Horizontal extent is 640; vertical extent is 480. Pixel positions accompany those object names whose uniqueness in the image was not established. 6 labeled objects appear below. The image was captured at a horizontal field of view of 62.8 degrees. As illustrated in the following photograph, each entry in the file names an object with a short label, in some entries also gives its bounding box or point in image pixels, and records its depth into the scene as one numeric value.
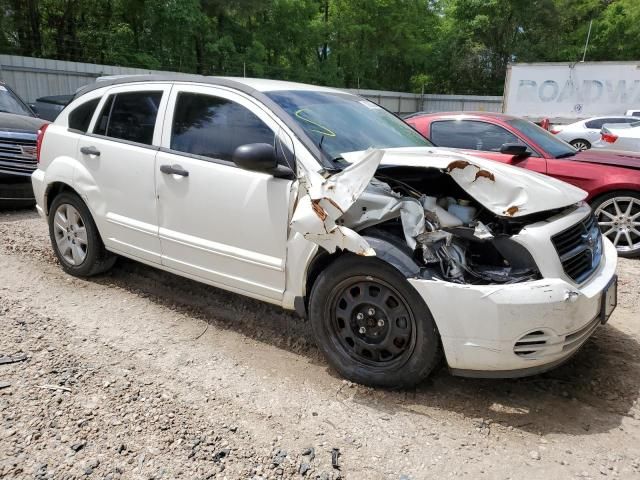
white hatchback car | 2.75
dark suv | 7.32
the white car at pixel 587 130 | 16.27
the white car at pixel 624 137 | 12.28
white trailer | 18.66
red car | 5.79
